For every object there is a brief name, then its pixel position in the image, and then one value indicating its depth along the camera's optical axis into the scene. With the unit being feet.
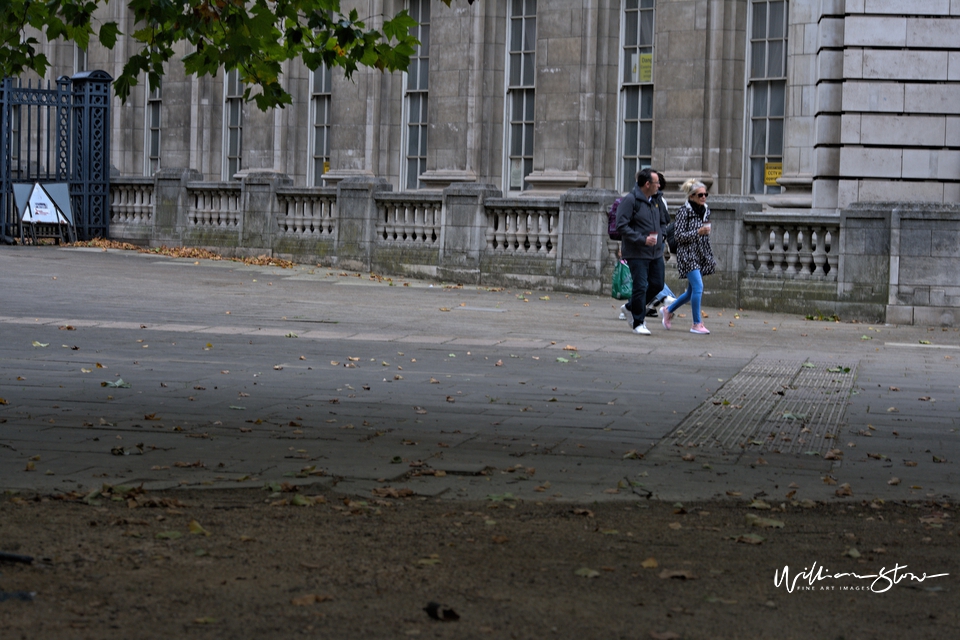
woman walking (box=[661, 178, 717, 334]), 105.69
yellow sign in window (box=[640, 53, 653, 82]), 166.09
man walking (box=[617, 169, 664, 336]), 103.05
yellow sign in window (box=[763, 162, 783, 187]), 155.03
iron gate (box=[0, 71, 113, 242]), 178.68
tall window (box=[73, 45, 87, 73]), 236.73
